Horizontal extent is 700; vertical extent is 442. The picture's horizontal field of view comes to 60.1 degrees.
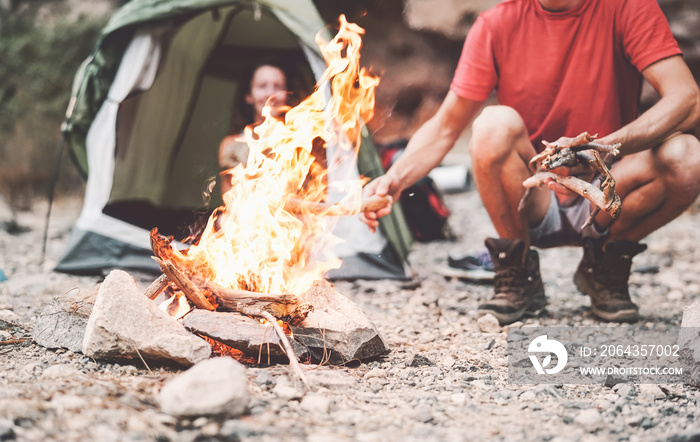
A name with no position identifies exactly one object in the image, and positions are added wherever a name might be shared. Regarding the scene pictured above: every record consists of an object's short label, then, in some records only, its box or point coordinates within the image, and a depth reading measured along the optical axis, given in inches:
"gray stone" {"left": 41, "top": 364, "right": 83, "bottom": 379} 74.2
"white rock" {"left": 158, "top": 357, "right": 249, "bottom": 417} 62.8
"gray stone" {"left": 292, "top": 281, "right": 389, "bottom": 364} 85.7
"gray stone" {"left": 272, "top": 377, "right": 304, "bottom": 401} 71.7
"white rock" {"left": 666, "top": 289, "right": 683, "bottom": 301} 129.3
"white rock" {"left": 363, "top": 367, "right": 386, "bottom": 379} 83.1
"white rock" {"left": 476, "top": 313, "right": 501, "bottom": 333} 108.3
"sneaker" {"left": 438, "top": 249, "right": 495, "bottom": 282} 147.2
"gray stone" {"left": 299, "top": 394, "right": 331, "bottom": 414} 69.3
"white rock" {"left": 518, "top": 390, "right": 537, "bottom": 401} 76.8
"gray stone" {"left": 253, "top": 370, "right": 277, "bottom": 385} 75.3
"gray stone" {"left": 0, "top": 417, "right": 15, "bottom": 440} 57.7
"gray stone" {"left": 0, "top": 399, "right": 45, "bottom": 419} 61.1
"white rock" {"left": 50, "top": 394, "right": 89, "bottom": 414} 63.1
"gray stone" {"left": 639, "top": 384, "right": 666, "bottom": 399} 78.1
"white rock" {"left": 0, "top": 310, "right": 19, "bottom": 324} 97.3
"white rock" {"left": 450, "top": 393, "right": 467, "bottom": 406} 74.7
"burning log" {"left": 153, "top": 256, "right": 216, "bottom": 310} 85.8
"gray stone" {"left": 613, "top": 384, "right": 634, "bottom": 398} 78.5
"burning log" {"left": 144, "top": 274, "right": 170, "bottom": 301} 89.4
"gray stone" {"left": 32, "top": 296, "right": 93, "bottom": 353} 85.7
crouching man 104.2
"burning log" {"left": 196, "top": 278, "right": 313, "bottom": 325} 84.9
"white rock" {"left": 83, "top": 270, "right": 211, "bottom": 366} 77.5
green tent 147.1
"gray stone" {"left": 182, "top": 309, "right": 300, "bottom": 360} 81.4
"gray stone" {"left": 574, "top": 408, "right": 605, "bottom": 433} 67.8
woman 171.8
